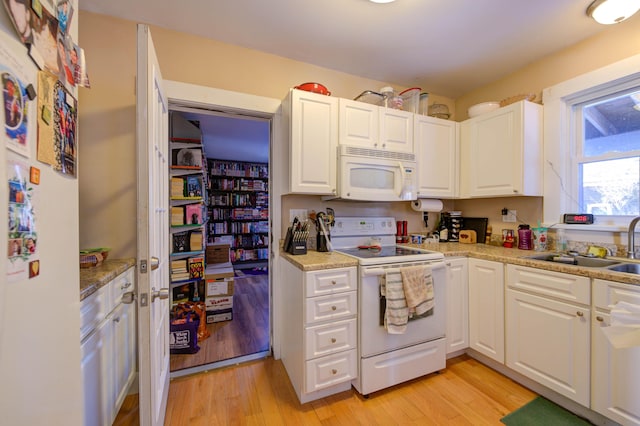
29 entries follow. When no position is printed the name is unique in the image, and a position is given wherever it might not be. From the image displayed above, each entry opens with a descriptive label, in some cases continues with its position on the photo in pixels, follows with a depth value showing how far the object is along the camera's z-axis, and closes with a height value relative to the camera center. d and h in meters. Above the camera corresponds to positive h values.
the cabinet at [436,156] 2.31 +0.51
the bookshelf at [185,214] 2.41 -0.02
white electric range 1.67 -0.83
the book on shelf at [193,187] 2.50 +0.25
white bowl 2.29 +0.93
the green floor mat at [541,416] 1.47 -1.20
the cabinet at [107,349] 1.03 -0.65
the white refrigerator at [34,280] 0.46 -0.14
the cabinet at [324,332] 1.57 -0.75
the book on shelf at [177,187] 2.39 +0.23
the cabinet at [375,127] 1.99 +0.69
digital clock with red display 1.91 -0.05
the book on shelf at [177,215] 2.38 -0.03
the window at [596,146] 1.78 +0.49
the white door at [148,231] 1.03 -0.08
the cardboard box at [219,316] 2.76 -1.12
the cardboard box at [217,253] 3.40 -0.55
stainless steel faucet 1.62 -0.19
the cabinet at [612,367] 1.28 -0.81
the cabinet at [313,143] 1.84 +0.51
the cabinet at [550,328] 1.46 -0.73
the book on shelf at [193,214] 2.42 -0.02
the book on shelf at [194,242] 2.57 -0.30
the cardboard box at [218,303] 2.76 -0.98
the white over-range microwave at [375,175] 1.94 +0.29
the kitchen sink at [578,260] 1.72 -0.34
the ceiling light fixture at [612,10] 1.47 +1.18
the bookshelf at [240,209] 5.38 +0.06
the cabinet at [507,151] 2.05 +0.50
